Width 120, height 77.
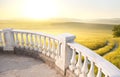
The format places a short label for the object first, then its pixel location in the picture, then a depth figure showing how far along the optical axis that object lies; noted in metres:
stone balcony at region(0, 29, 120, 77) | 2.46
